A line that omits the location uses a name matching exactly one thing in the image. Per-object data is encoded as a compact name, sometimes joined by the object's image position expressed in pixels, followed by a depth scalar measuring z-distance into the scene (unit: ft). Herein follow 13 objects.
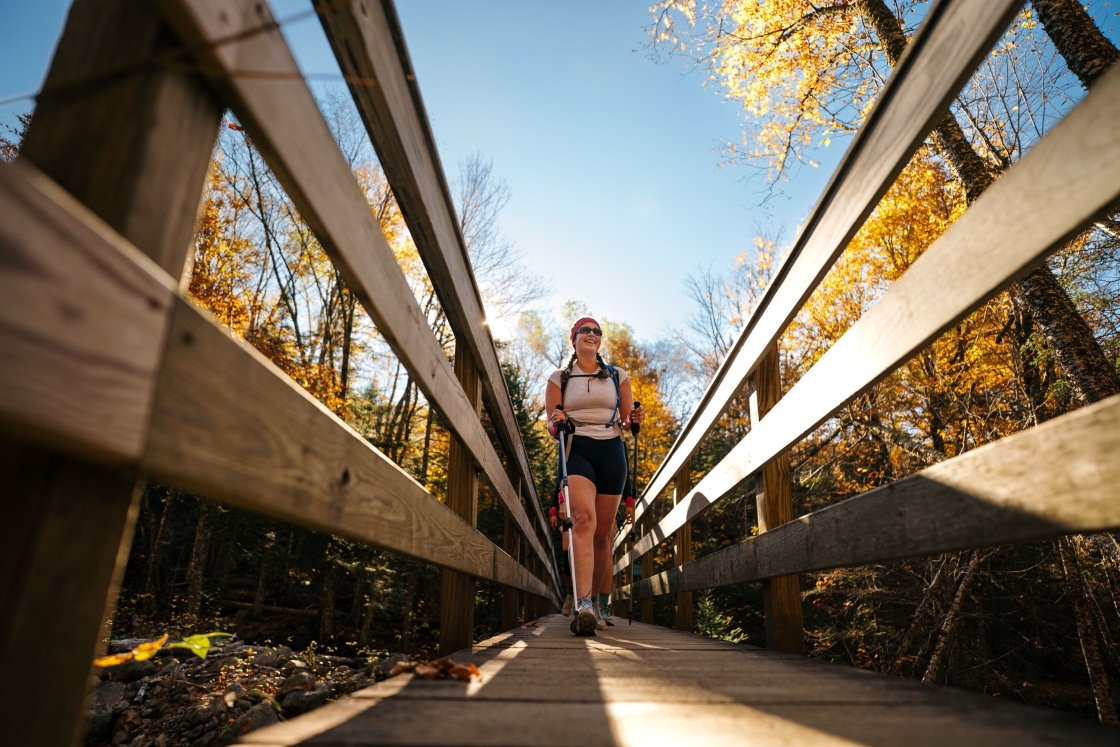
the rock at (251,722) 12.02
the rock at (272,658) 18.15
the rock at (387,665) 14.45
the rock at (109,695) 14.20
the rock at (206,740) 12.00
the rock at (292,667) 17.75
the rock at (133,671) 16.17
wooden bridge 1.93
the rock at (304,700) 14.01
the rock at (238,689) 14.03
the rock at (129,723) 13.57
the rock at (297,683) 15.17
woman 12.17
